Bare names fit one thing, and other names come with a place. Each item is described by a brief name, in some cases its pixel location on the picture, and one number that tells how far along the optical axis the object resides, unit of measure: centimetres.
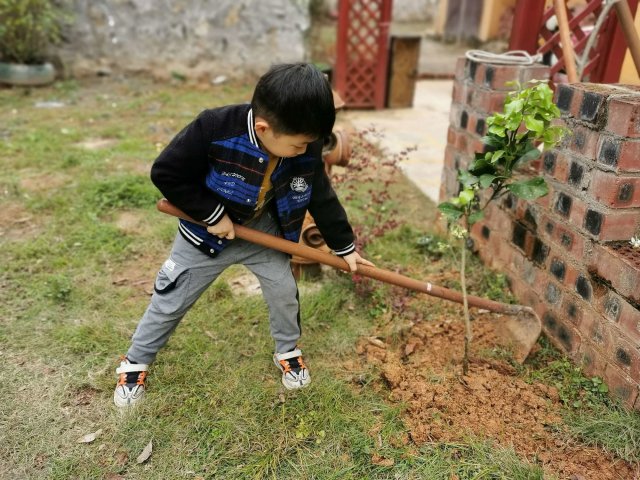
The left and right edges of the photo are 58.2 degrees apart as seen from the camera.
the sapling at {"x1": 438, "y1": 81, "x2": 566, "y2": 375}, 194
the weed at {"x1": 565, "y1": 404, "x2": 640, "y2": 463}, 201
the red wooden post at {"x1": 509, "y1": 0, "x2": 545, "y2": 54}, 347
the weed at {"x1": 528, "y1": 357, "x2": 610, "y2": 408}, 223
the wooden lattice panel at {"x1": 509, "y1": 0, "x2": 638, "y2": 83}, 346
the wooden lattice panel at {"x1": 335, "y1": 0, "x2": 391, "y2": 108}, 650
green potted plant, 659
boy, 179
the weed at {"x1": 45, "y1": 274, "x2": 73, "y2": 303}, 284
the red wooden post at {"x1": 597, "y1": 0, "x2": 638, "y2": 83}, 345
